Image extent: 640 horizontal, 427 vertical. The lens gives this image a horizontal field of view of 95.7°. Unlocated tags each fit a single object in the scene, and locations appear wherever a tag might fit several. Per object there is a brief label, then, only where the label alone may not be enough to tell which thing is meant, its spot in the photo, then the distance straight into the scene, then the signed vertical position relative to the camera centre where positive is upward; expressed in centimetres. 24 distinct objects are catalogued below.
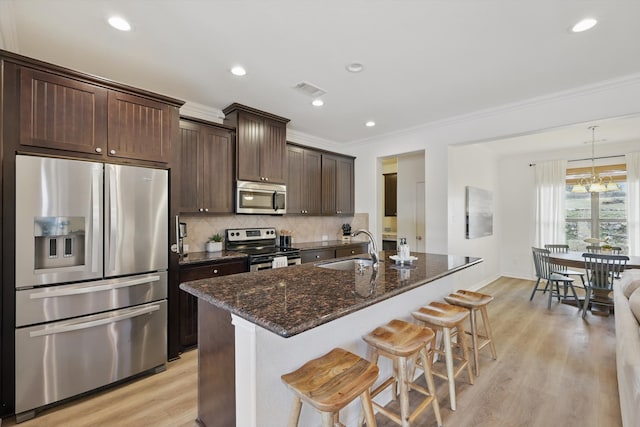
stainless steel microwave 357 +21
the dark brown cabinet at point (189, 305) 275 -87
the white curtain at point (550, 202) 560 +23
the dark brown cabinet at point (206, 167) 313 +54
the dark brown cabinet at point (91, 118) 199 +75
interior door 538 -4
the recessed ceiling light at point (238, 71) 260 +132
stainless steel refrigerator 193 -45
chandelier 446 +56
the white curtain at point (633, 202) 485 +19
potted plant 346 -36
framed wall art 477 +1
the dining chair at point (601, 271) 365 -74
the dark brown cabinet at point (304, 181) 430 +51
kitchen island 128 -60
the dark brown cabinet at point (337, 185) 481 +51
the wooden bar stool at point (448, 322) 198 -74
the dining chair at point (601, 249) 443 -57
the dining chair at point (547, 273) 427 -92
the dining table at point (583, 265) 394 -72
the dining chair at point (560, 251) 457 -68
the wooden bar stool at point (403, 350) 155 -74
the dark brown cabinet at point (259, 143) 353 +92
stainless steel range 332 -44
